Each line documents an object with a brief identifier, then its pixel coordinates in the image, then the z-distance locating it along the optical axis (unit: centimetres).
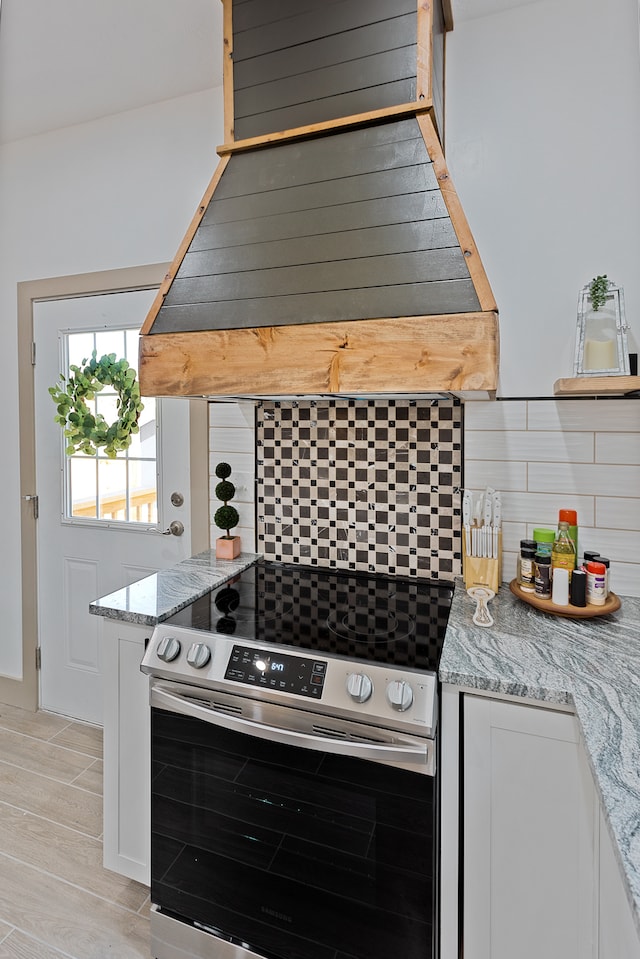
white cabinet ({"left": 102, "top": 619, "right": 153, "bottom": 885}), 153
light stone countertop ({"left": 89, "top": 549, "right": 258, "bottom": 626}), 151
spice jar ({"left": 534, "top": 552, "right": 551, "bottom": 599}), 150
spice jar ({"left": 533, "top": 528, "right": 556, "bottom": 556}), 157
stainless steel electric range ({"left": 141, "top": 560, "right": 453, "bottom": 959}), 116
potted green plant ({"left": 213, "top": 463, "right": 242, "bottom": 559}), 202
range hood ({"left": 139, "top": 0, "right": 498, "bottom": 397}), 128
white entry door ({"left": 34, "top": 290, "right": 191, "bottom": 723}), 235
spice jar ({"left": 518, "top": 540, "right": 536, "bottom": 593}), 154
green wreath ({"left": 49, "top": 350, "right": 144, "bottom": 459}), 238
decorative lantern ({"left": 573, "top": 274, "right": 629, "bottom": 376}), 149
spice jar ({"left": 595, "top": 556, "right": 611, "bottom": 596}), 145
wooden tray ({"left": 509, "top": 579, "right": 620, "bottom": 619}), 141
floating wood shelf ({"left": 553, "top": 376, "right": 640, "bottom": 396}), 137
